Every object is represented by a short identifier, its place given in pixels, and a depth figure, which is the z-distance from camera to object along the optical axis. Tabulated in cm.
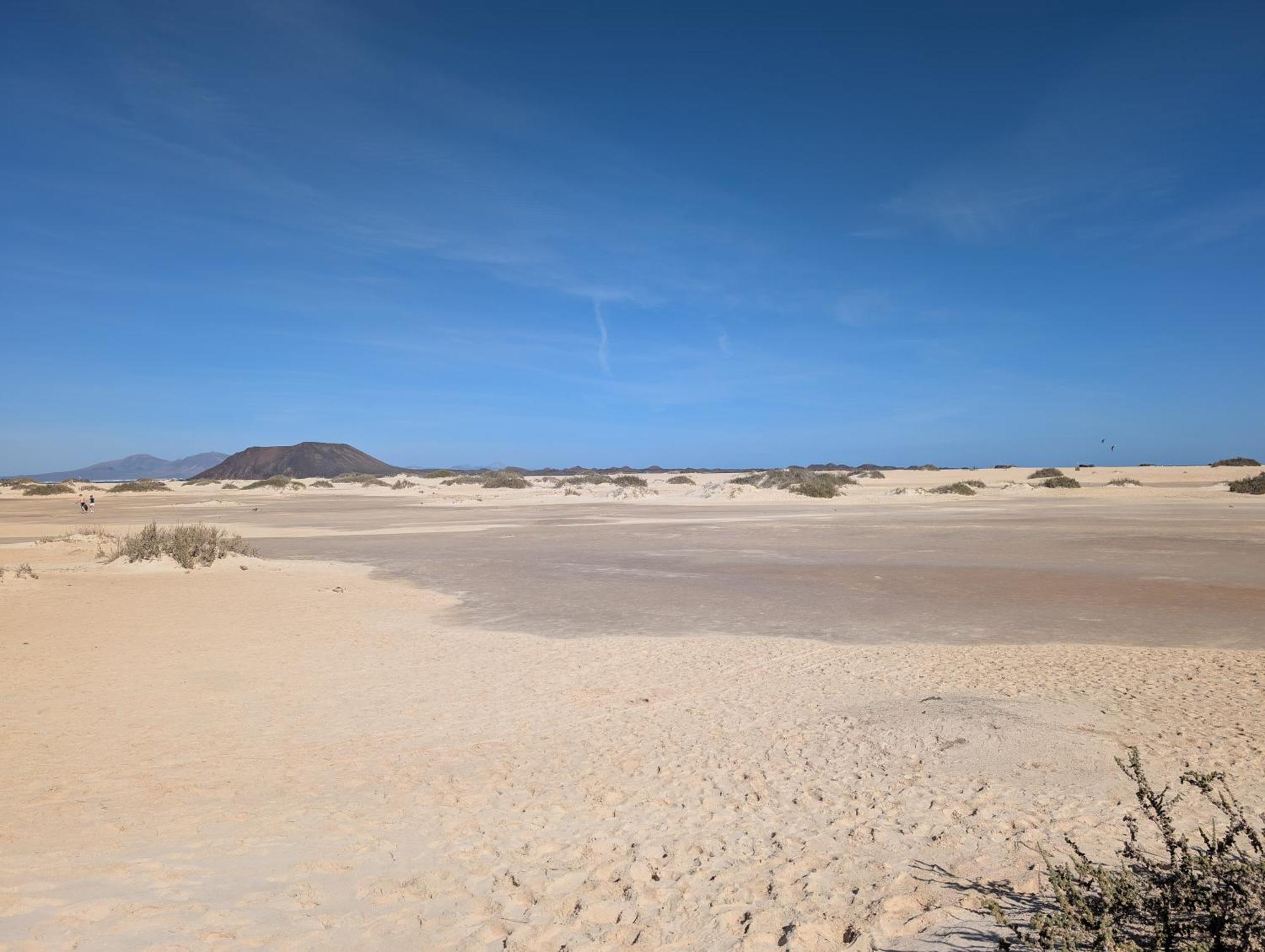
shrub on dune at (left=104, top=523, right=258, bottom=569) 1667
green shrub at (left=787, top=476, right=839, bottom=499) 4182
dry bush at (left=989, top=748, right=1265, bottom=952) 282
